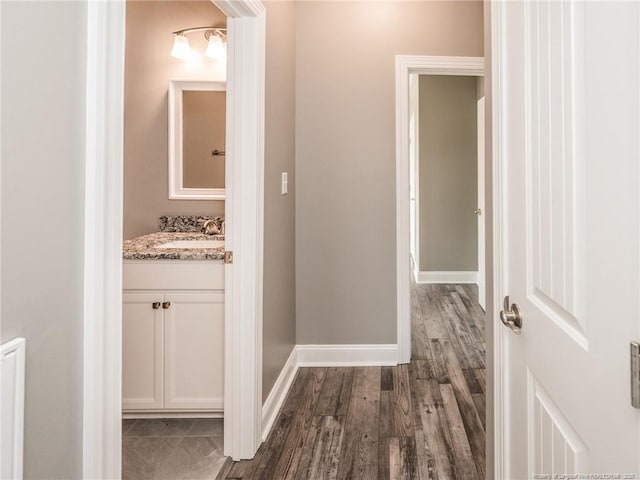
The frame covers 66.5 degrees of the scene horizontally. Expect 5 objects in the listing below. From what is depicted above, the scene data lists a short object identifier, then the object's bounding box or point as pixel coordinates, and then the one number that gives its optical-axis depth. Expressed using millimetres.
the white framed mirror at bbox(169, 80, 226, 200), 3053
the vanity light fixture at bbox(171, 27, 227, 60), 2975
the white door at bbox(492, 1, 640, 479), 669
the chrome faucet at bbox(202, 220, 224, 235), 3005
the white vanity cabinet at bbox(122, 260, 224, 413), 2318
